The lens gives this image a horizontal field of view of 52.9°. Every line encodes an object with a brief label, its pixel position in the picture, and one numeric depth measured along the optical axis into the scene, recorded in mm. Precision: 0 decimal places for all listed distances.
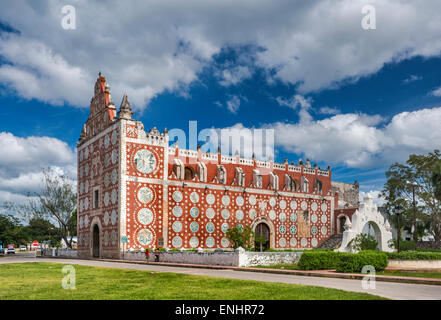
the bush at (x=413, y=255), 23469
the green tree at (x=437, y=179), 43812
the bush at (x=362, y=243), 27703
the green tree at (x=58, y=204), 51281
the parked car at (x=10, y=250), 68062
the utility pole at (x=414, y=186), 49369
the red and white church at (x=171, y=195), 36938
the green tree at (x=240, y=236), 38469
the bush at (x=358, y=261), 18906
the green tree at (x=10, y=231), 66000
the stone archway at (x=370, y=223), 28719
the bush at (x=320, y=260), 20641
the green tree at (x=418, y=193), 49406
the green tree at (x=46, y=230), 52906
